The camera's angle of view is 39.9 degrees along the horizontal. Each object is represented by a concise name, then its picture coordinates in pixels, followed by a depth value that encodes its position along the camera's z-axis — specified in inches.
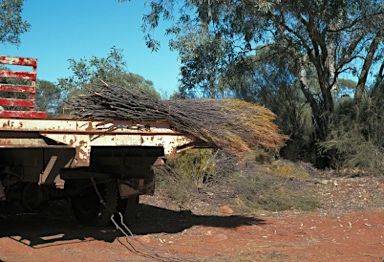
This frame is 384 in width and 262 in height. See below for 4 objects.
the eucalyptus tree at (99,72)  553.0
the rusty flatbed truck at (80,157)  226.1
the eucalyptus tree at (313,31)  624.4
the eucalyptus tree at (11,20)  665.6
